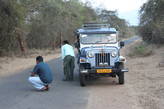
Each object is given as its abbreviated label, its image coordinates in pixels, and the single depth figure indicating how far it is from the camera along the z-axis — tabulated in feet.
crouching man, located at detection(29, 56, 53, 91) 40.27
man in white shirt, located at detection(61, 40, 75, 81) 50.26
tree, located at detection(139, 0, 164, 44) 127.44
